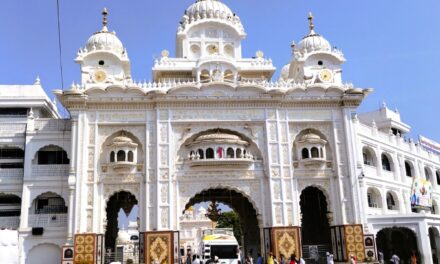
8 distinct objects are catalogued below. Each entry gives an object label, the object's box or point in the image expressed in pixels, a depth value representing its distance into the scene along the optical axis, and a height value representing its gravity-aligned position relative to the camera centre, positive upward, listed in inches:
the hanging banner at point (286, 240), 978.1 -3.6
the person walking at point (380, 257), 1031.1 -49.8
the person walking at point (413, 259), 1026.1 -53.2
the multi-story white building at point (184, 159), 982.4 +173.2
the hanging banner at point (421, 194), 1254.3 +100.5
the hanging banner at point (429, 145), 1615.4 +297.5
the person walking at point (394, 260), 1006.4 -52.6
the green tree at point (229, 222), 2195.6 +85.2
